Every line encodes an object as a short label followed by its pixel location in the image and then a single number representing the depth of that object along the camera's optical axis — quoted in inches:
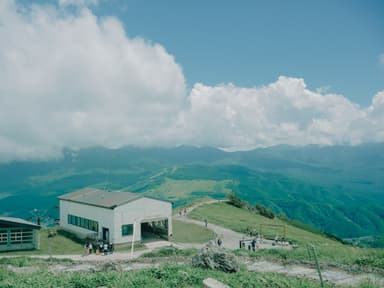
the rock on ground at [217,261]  628.1
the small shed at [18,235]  1419.8
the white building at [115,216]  1551.4
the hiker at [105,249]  1401.1
